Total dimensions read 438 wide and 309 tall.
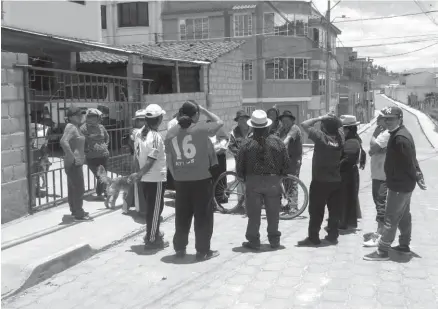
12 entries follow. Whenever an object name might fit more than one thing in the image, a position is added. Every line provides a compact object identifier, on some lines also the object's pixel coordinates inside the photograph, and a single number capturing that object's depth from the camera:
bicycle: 8.33
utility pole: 31.40
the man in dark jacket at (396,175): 5.77
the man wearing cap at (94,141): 8.80
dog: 8.33
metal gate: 8.00
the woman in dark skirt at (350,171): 7.10
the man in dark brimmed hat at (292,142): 8.42
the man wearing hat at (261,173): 6.43
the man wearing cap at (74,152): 7.18
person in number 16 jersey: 6.05
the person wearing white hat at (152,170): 6.40
